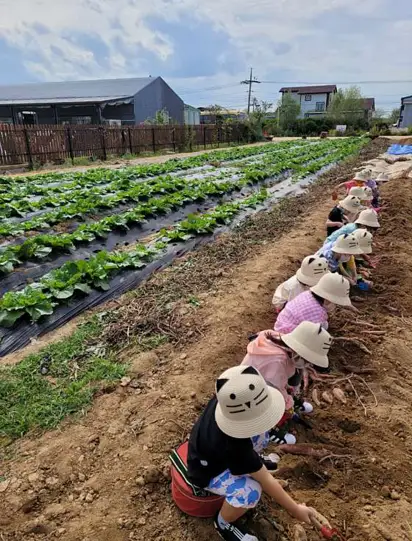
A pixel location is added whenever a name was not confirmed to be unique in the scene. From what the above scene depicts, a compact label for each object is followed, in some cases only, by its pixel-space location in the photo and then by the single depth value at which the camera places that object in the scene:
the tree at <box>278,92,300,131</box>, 58.88
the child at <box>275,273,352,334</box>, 3.40
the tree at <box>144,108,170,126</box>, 33.88
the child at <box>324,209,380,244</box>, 5.45
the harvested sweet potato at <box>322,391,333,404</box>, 3.49
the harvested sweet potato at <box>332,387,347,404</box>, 3.49
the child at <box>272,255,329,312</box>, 3.89
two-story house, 79.94
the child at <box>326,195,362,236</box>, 6.53
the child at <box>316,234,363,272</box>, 4.64
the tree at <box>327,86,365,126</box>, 60.66
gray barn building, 35.34
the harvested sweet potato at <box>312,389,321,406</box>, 3.48
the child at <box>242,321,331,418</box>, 2.62
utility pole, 67.56
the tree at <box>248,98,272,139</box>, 40.97
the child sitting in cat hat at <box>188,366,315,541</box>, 2.07
